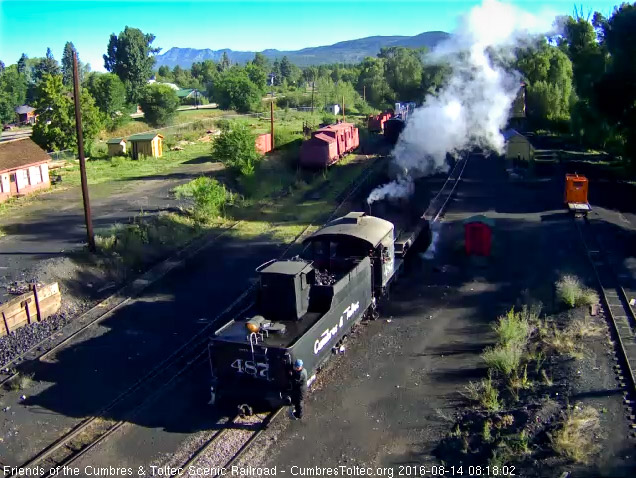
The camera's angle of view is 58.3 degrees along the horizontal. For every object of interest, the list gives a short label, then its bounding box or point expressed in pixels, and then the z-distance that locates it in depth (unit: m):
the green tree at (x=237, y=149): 35.06
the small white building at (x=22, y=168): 33.56
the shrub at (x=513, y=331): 14.68
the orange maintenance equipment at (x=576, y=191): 28.86
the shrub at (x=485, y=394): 12.05
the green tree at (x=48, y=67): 103.25
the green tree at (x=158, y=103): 68.88
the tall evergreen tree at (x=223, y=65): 171.50
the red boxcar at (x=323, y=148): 40.59
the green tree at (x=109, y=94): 68.00
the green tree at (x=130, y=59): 84.50
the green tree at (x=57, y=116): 46.41
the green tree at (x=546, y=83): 62.56
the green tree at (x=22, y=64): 126.84
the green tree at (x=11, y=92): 73.25
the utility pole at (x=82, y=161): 20.49
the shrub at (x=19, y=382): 13.79
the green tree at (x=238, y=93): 82.75
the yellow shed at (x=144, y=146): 49.31
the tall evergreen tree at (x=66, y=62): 97.75
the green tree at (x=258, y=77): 91.60
